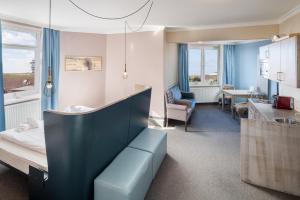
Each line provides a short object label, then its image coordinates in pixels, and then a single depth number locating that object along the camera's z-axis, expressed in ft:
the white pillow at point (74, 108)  12.17
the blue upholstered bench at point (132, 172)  6.46
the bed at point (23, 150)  7.98
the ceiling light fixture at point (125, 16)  10.92
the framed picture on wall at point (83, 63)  17.75
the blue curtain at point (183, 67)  23.02
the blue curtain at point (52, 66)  15.74
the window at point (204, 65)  25.49
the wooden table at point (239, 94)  19.89
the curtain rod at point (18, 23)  13.14
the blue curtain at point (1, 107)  12.62
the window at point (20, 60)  13.73
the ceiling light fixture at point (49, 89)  15.88
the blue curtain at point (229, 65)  24.76
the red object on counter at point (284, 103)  11.64
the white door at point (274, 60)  11.41
